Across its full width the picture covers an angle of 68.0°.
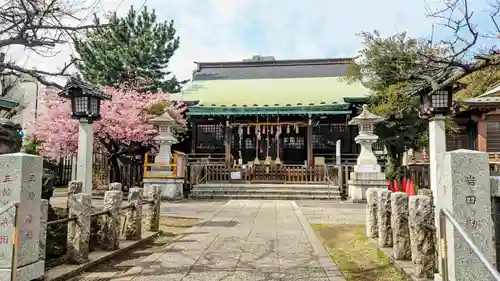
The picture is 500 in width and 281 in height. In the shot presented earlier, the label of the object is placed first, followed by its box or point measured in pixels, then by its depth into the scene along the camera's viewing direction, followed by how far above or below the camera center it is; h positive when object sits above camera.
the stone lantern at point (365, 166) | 15.16 +0.03
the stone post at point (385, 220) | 6.41 -0.92
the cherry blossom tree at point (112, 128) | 16.52 +1.71
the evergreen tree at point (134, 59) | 24.41 +7.12
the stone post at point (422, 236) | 4.53 -0.85
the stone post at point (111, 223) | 6.14 -0.96
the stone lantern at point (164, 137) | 16.44 +1.27
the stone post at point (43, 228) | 4.48 -0.77
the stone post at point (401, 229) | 5.39 -0.90
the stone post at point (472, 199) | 3.76 -0.32
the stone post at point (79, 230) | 5.27 -0.93
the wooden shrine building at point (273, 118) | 19.61 +2.67
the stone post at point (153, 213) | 8.10 -1.03
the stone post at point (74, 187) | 6.58 -0.40
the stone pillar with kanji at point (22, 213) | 3.98 -0.53
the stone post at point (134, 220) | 7.05 -1.05
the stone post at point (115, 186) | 6.93 -0.39
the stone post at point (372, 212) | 7.33 -0.90
